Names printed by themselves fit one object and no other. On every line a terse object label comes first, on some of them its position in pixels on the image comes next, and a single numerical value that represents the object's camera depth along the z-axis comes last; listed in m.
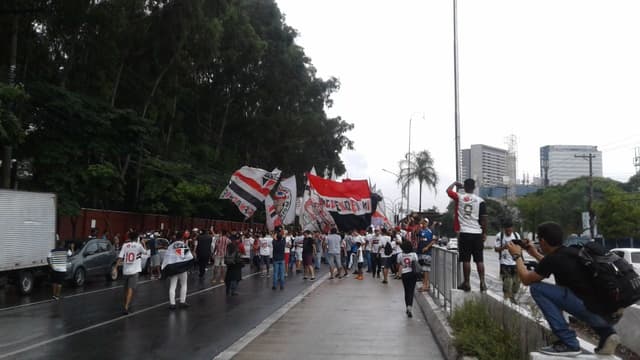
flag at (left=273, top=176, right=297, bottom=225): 29.70
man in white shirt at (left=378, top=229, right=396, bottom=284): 20.97
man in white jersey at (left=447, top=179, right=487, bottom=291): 9.87
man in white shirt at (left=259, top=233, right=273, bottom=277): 23.86
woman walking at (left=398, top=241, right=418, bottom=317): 12.45
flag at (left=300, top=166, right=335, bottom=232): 29.15
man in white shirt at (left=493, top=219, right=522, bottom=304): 7.66
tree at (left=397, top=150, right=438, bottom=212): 72.88
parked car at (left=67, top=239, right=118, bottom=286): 19.91
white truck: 17.44
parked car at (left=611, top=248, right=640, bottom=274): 19.31
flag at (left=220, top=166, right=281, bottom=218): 25.83
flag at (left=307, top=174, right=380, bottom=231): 25.96
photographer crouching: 5.47
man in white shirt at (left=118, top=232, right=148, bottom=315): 13.52
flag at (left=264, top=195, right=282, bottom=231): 26.81
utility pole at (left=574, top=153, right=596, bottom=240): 47.16
